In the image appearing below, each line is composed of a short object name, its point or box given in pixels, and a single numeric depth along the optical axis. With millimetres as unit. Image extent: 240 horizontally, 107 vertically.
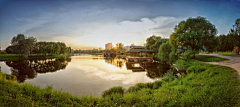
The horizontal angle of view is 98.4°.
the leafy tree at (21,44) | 34675
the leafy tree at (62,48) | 80325
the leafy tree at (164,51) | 26864
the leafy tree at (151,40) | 56662
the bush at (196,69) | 10891
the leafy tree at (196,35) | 19047
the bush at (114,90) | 8196
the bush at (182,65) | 15273
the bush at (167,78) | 10930
